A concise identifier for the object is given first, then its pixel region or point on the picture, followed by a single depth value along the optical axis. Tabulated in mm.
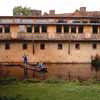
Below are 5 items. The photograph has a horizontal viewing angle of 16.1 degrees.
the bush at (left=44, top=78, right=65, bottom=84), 28192
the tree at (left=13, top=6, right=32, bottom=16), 83775
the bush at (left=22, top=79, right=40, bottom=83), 28319
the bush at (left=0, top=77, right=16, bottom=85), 27352
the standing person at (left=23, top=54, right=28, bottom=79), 36519
